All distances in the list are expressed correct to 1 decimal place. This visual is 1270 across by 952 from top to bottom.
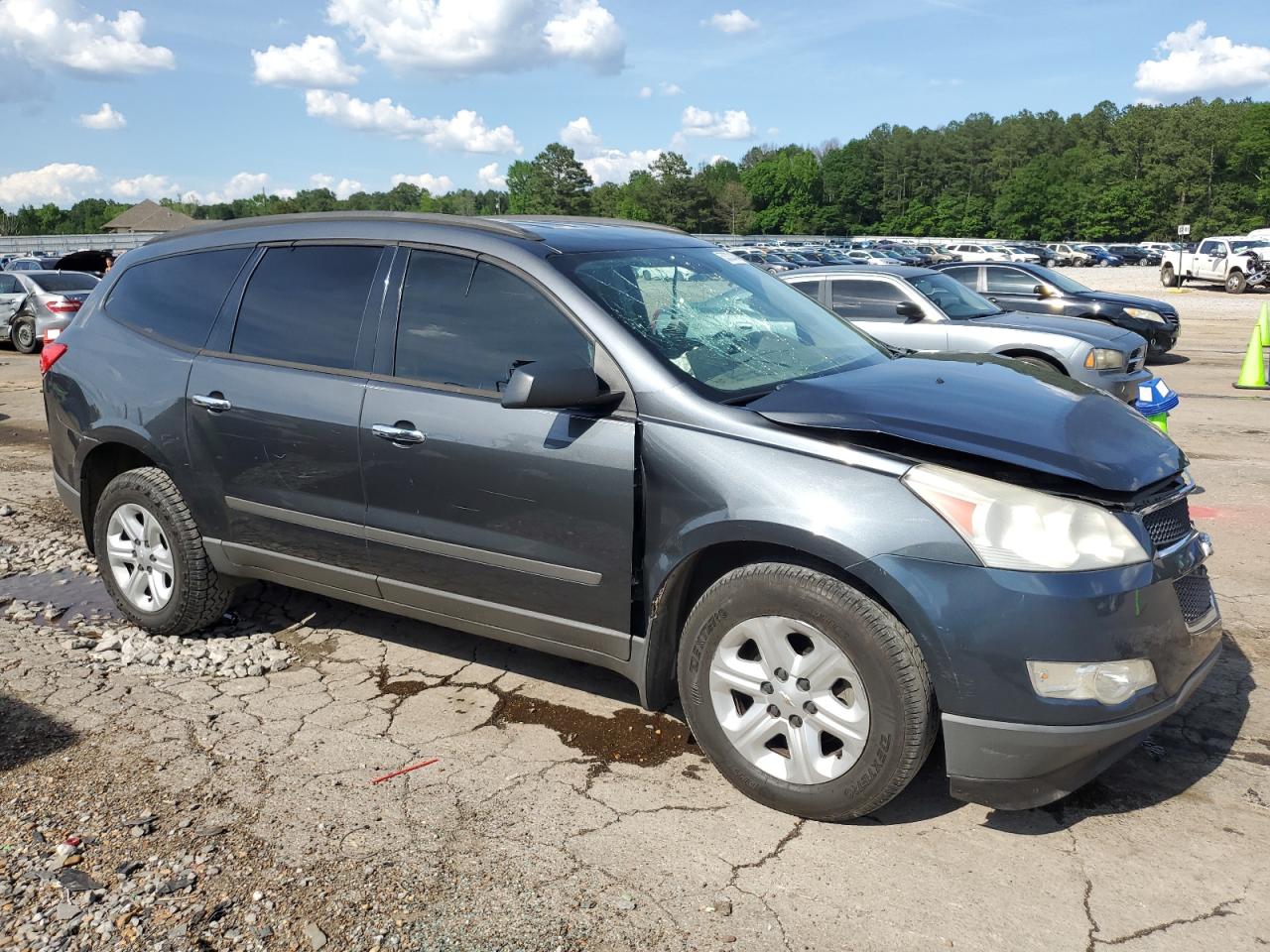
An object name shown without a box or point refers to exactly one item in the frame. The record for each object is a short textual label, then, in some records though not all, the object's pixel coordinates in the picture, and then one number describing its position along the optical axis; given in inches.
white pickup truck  1336.1
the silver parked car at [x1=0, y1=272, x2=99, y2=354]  722.8
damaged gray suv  114.8
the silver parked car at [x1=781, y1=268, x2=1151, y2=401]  397.1
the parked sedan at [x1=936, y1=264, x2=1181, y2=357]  583.2
